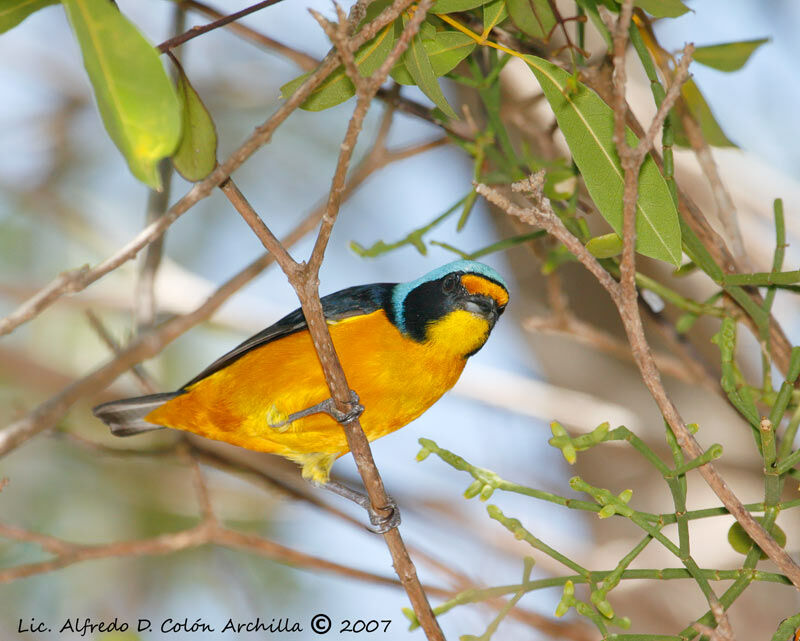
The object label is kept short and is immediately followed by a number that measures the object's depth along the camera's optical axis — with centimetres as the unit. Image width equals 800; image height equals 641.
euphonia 631
